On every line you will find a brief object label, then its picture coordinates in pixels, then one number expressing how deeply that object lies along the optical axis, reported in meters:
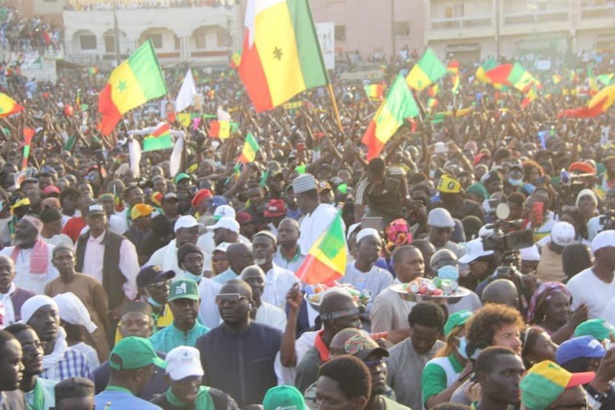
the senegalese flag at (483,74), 21.38
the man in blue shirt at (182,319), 5.98
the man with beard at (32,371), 5.05
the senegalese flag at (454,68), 24.77
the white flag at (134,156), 12.71
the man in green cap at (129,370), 4.81
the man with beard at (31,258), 7.79
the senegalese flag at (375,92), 21.77
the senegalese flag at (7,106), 14.29
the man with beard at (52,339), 5.68
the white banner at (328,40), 27.50
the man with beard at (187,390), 4.86
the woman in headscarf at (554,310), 5.93
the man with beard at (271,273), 6.91
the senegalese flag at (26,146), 14.29
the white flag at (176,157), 12.99
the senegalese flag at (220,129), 16.56
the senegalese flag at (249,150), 12.99
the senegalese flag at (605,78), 22.67
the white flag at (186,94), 17.19
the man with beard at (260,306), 6.32
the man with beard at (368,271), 7.07
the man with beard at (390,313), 6.18
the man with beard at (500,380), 4.28
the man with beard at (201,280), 6.72
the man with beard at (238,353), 5.71
